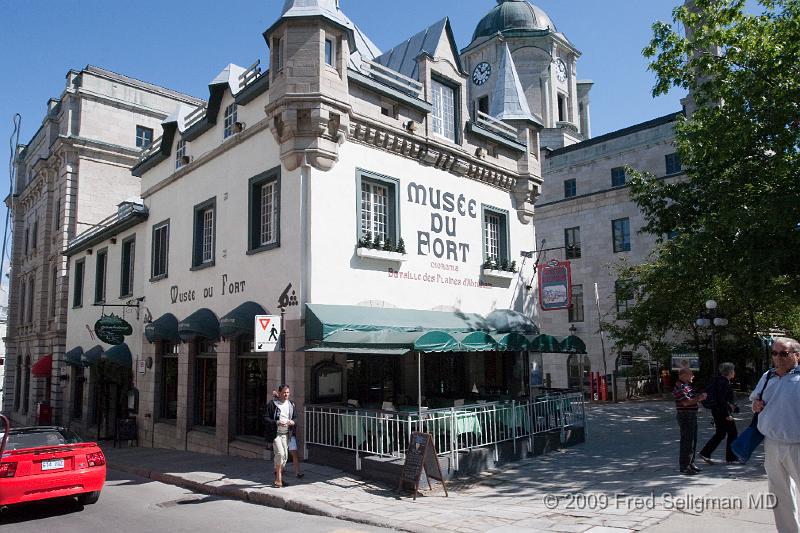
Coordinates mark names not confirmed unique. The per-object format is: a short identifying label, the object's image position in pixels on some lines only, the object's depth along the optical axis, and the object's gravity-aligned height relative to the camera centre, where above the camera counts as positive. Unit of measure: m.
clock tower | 50.91 +24.39
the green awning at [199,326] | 15.08 +0.81
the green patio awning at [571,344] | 14.44 +0.11
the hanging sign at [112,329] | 18.83 +1.01
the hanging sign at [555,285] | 17.30 +1.82
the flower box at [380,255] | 13.81 +2.28
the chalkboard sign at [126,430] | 19.40 -2.16
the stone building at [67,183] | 29.89 +9.17
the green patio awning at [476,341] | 11.36 +0.20
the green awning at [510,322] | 16.31 +0.77
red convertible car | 9.25 -1.61
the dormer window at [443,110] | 16.70 +6.62
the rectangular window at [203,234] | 17.11 +3.52
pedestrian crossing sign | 11.38 +0.45
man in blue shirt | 5.53 -0.80
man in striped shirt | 10.27 -1.23
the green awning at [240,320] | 13.70 +0.84
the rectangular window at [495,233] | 17.80 +3.46
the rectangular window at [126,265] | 22.25 +3.48
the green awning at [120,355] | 20.53 +0.21
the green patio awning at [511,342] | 12.37 +0.18
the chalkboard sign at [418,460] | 9.70 -1.71
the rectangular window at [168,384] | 19.09 -0.74
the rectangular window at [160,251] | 19.50 +3.50
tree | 14.39 +4.88
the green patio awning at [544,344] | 13.48 +0.13
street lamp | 21.09 +0.87
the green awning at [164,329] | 17.23 +0.87
